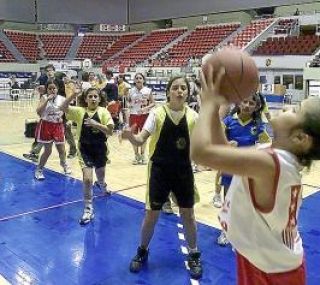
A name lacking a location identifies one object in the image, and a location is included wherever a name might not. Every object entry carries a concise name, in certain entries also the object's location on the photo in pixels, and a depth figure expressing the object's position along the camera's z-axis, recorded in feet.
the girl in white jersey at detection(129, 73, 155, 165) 24.63
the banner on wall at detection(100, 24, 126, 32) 102.94
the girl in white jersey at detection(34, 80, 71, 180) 20.21
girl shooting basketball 4.57
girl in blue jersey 12.29
